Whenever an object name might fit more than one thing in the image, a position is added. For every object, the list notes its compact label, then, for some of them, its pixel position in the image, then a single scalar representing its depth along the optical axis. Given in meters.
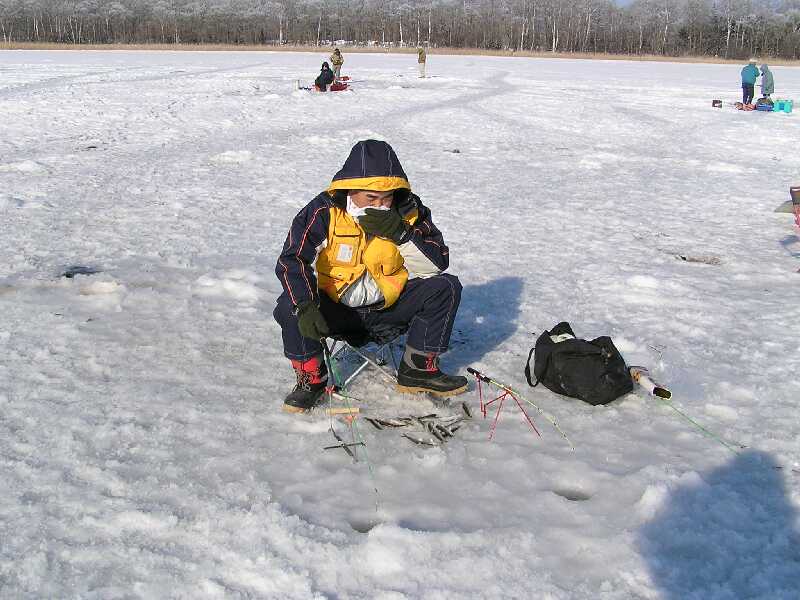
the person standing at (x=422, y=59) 25.89
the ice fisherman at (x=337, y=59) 21.45
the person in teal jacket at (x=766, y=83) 18.75
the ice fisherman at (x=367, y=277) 3.03
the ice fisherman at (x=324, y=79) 18.72
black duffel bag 3.28
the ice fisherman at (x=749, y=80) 18.25
